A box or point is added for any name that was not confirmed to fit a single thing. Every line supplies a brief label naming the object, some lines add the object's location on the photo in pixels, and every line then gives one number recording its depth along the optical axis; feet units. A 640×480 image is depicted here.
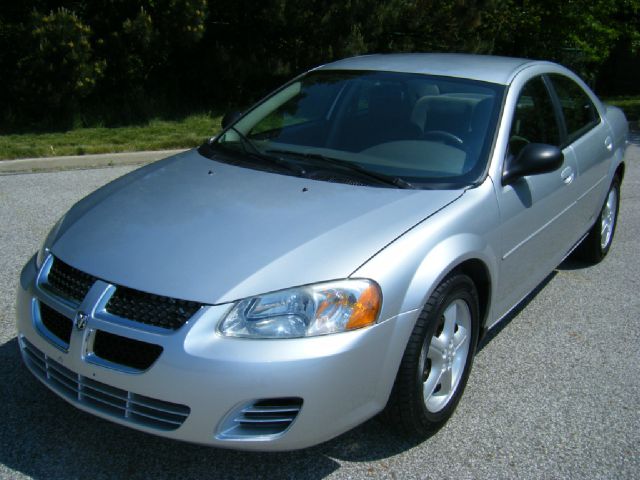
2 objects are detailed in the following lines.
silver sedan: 9.02
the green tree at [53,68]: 34.35
